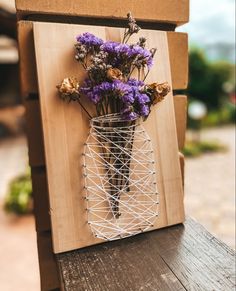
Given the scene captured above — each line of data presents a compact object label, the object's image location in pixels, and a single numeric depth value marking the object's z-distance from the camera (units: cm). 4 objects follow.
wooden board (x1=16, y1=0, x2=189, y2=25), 75
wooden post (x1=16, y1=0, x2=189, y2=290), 75
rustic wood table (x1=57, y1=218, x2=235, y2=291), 63
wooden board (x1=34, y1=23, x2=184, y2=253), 71
